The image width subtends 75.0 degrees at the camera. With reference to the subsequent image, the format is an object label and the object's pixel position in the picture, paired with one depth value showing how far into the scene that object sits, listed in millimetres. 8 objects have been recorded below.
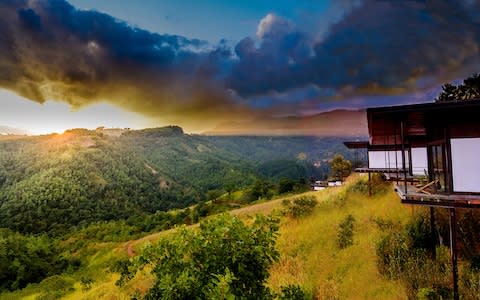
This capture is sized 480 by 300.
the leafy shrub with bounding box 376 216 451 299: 9224
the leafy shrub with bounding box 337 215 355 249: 14855
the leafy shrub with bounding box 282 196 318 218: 21922
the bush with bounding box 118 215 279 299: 4430
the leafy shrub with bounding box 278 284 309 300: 4707
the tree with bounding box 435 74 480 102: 32031
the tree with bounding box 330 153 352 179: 58588
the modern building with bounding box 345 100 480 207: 8648
